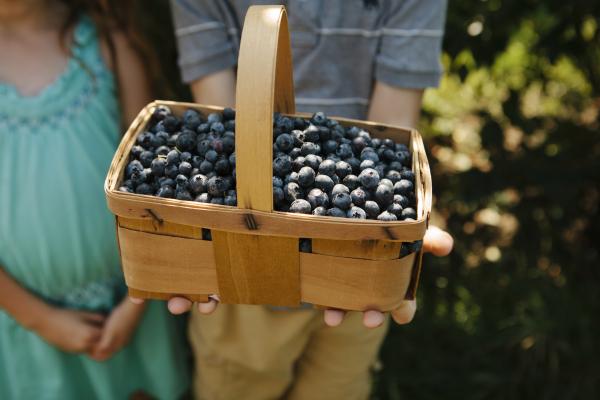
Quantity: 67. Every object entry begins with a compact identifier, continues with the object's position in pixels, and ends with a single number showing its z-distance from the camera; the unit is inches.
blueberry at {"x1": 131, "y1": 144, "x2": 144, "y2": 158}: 35.8
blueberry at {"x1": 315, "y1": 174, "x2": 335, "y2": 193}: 33.3
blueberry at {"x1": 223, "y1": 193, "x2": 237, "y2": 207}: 32.3
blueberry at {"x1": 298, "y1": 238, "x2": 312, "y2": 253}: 33.7
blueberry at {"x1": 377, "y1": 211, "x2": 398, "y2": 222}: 31.9
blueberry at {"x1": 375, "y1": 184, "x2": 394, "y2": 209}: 33.4
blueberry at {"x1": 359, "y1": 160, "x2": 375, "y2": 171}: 35.0
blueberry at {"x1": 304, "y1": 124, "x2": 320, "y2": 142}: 36.7
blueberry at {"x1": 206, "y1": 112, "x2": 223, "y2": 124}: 37.4
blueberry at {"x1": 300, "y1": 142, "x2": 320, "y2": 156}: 35.4
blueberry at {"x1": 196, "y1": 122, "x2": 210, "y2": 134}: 36.8
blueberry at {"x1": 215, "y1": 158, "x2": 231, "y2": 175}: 33.9
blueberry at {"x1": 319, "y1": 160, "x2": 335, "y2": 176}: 34.1
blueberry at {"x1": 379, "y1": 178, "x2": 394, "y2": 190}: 33.9
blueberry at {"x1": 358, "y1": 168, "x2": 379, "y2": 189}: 33.8
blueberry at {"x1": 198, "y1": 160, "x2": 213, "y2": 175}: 34.1
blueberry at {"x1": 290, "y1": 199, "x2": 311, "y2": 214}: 31.6
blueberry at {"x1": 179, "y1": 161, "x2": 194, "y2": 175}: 34.2
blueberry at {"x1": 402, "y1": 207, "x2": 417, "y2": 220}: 32.7
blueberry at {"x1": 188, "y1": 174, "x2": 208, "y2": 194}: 33.1
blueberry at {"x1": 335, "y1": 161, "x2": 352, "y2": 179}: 34.6
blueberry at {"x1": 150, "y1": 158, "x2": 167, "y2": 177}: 34.4
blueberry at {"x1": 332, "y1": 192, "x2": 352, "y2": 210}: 32.3
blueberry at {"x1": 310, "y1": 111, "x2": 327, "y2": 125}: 37.9
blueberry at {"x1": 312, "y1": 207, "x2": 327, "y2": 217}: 31.9
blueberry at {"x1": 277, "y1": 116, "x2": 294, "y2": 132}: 37.1
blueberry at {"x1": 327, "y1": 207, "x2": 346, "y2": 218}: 32.0
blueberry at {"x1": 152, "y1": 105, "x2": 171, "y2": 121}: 39.5
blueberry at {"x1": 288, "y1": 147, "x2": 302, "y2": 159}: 35.7
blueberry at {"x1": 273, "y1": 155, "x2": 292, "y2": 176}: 34.3
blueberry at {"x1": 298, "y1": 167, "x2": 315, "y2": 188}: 33.2
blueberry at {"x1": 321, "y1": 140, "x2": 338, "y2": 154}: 36.6
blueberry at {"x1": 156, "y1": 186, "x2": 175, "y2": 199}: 33.2
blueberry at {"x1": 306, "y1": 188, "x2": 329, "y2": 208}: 32.5
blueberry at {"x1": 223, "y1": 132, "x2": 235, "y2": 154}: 35.0
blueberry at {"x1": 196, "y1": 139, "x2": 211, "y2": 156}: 35.1
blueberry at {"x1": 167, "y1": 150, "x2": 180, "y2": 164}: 34.6
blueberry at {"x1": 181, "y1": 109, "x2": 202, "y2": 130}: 37.9
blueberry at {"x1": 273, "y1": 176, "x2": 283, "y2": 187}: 33.0
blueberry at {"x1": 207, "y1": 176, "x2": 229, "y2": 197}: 32.5
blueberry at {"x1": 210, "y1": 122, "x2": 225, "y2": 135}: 36.4
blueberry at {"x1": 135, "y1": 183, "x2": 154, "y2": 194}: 33.8
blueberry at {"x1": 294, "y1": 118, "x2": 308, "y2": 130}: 38.4
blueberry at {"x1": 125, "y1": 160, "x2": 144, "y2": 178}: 34.7
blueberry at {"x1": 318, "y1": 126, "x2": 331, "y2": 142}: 37.1
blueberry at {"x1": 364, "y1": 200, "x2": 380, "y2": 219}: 32.8
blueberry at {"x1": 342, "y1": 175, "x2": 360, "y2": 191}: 34.1
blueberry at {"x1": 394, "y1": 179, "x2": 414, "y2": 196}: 34.6
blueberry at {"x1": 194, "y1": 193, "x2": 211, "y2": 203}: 32.4
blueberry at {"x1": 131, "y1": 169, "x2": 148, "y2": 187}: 34.3
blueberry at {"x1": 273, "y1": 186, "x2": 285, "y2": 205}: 32.4
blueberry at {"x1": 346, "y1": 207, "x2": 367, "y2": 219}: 32.0
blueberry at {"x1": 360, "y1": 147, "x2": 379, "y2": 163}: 35.9
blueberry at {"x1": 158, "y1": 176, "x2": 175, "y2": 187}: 33.5
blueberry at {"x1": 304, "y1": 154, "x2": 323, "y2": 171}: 34.4
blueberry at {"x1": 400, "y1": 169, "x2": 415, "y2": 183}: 35.9
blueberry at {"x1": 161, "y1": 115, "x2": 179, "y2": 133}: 38.0
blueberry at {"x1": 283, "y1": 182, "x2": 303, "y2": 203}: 32.9
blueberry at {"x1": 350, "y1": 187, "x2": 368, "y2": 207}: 33.2
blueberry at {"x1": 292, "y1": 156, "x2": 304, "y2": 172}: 34.5
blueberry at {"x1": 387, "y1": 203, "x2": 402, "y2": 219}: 32.8
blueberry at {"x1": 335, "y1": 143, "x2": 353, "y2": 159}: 36.3
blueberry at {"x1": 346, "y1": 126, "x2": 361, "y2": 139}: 38.7
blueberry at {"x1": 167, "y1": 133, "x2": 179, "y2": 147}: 36.7
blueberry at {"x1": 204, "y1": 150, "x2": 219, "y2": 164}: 34.2
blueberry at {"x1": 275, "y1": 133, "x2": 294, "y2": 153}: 35.8
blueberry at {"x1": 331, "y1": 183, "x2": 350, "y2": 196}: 32.9
